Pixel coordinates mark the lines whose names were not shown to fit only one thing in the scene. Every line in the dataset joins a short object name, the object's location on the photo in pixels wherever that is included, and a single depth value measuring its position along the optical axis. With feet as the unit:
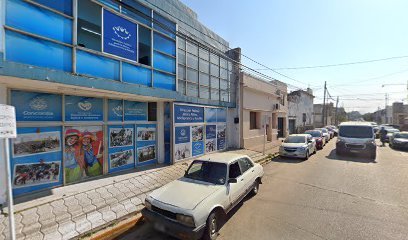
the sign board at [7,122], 10.92
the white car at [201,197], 12.79
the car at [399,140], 54.24
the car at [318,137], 54.85
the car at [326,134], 71.56
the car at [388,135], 69.43
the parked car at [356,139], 41.71
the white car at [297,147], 40.45
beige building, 50.65
